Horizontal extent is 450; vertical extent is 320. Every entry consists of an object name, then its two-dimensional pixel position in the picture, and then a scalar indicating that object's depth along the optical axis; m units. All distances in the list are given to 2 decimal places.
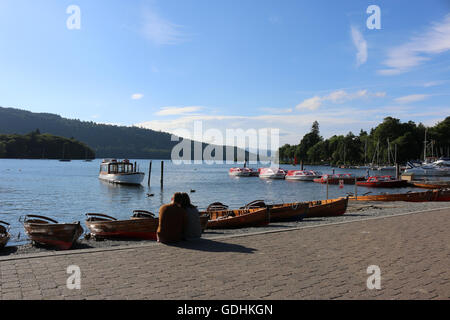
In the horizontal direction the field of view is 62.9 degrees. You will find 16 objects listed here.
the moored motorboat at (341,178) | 72.31
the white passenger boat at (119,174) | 60.72
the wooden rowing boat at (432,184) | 58.16
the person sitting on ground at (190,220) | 9.96
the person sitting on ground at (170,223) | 9.67
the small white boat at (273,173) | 91.94
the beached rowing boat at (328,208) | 20.00
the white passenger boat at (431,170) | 89.81
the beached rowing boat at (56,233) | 11.92
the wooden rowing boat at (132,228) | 13.68
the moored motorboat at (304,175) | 82.62
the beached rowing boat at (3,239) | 11.39
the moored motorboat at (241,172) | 103.50
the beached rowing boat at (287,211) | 18.25
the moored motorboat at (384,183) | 63.22
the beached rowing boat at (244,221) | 16.53
